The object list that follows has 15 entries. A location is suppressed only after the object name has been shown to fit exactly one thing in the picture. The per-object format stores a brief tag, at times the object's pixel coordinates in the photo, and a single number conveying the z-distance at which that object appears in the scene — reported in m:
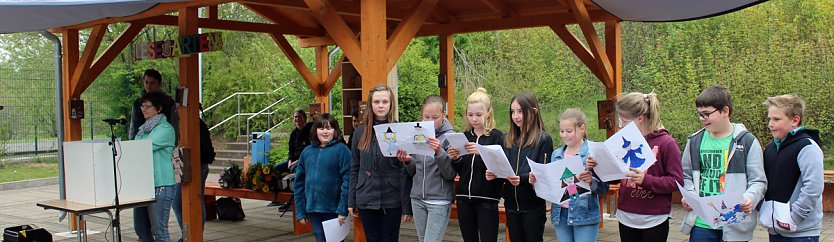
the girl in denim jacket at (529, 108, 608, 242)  4.64
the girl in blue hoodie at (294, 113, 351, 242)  6.13
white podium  6.13
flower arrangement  8.81
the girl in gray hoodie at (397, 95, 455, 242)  5.27
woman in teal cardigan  6.60
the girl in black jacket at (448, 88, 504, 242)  5.05
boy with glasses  4.07
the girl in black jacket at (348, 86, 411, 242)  5.51
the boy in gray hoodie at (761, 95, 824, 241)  3.90
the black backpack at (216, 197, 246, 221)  9.81
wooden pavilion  6.32
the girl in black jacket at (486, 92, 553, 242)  4.89
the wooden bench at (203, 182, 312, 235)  8.71
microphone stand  6.03
